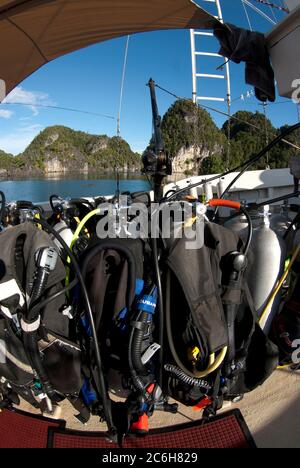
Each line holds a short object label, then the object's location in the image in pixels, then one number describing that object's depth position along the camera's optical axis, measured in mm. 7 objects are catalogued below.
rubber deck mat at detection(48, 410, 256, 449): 1319
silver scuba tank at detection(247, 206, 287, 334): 1421
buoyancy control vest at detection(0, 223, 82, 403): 1209
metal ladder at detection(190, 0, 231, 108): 6828
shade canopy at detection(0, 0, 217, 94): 2752
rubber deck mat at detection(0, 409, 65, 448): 1355
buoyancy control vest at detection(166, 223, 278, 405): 1136
